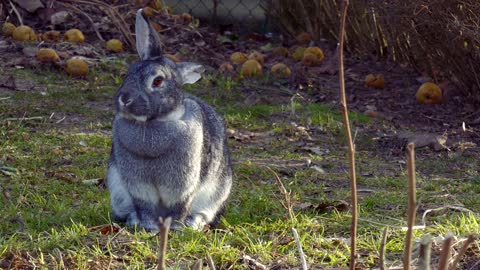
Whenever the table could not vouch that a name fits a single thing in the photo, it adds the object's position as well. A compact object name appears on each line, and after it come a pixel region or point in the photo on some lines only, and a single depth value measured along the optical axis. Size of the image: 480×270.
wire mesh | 17.88
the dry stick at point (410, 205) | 3.07
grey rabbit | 7.06
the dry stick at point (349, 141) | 3.63
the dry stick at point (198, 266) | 3.55
